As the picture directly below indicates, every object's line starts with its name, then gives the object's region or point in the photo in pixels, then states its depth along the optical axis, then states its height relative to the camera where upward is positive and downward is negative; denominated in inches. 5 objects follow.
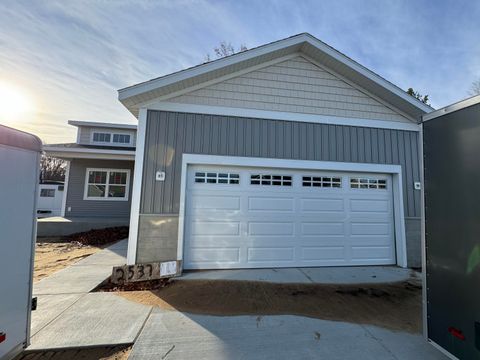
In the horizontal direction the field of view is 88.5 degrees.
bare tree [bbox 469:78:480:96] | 625.3 +311.3
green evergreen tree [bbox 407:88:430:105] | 572.3 +268.0
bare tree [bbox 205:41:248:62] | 543.2 +337.4
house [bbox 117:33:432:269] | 214.7 +37.0
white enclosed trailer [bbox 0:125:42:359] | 72.0 -11.6
